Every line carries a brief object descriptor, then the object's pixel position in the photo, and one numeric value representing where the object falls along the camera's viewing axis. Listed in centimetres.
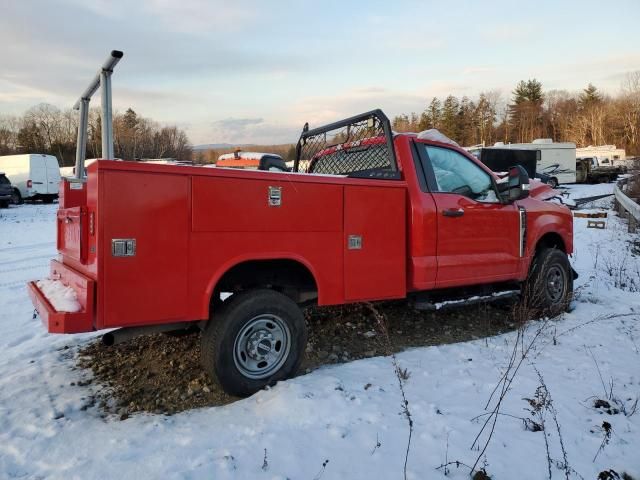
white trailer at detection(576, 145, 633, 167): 4807
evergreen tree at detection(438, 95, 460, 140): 6781
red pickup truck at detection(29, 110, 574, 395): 305
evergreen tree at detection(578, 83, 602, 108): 7838
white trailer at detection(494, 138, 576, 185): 3244
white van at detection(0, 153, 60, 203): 2347
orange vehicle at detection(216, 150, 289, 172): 1388
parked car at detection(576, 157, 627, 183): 3672
